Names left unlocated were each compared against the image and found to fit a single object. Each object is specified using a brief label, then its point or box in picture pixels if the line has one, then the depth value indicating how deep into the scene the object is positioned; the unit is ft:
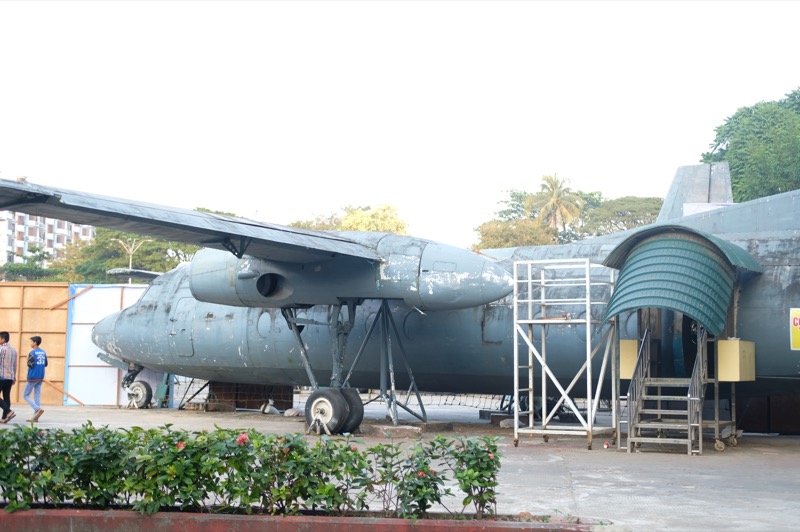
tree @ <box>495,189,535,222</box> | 263.08
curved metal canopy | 45.80
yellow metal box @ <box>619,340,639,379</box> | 50.47
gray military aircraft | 46.68
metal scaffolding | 51.11
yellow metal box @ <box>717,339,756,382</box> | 47.09
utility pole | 219.61
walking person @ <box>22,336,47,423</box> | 63.62
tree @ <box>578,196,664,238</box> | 247.70
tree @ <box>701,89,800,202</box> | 134.00
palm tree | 250.37
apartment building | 482.04
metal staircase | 46.52
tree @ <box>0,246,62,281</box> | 260.42
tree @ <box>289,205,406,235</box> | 212.43
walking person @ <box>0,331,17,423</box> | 60.44
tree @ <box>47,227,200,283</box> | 230.07
